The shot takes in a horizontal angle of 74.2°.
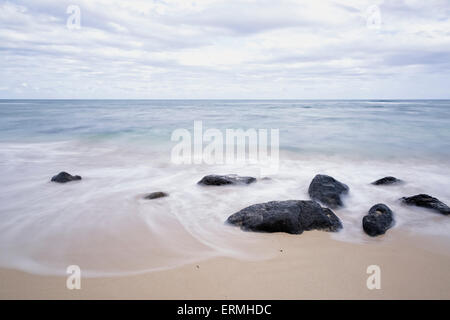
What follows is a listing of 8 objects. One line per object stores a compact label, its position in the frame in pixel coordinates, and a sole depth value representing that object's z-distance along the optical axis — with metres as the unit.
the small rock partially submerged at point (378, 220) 4.55
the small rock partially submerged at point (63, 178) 7.20
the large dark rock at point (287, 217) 4.54
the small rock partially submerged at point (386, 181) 7.21
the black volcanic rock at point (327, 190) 5.75
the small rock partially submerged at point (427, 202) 5.34
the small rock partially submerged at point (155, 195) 6.16
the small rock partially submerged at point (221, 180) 6.99
